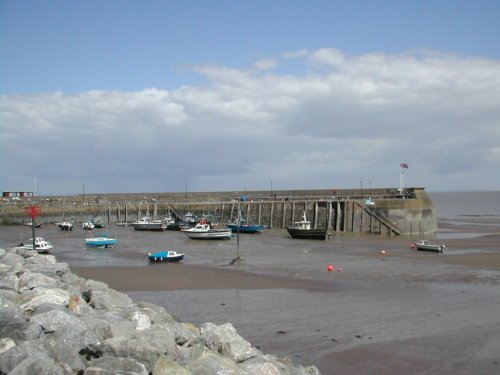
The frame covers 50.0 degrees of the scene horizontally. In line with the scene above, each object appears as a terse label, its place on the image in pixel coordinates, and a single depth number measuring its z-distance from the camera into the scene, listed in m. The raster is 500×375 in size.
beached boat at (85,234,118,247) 46.12
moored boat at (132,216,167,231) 65.31
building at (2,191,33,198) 86.55
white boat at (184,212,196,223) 68.32
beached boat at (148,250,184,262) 35.03
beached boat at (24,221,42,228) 70.58
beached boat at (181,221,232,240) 52.34
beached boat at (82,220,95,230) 66.06
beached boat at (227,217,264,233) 60.41
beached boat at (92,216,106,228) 68.50
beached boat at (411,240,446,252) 40.38
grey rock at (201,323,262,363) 11.27
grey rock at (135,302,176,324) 12.91
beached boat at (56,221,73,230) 65.62
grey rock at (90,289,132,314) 13.80
